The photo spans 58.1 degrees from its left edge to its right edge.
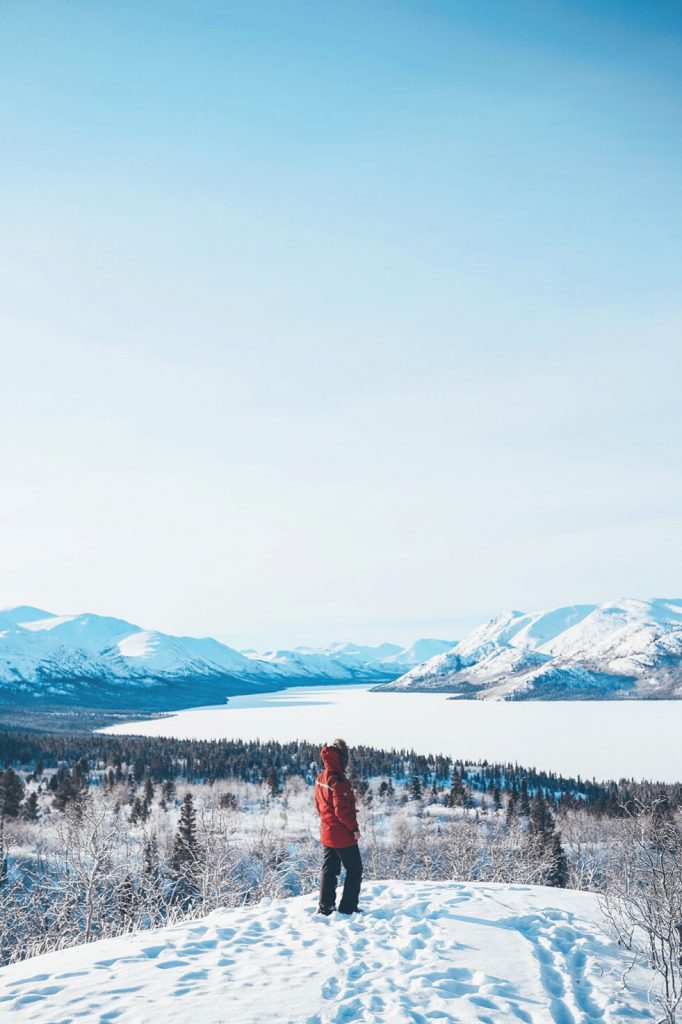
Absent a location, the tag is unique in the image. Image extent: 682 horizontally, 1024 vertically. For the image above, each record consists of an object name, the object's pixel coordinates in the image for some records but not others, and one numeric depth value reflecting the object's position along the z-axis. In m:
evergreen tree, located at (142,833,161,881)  47.38
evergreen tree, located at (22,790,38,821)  76.44
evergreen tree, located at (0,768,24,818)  72.31
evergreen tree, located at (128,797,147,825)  82.07
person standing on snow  11.47
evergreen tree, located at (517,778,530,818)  92.81
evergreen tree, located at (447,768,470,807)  106.11
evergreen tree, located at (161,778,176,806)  102.44
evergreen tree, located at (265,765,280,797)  113.06
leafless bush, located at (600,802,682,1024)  8.03
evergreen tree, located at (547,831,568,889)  54.93
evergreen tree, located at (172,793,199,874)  52.00
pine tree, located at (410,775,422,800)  114.04
